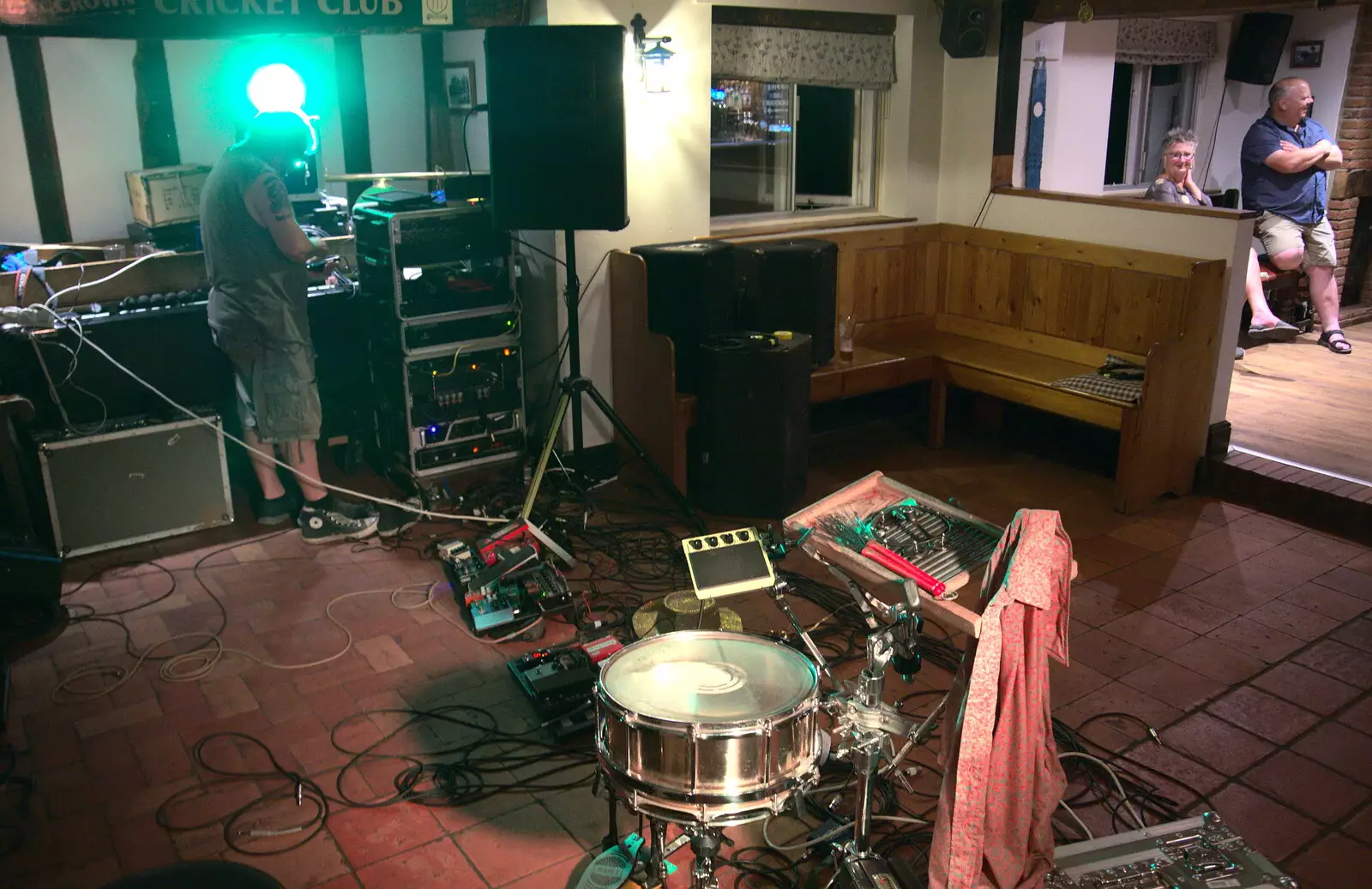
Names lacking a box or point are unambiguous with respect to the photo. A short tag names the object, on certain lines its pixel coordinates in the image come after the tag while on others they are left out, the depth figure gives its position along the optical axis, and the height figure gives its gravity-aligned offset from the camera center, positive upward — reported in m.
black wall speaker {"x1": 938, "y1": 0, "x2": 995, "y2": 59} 6.03 +0.50
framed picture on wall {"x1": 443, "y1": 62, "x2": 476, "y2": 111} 5.85 +0.21
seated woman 6.57 -0.32
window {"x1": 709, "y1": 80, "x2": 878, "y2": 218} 6.00 -0.14
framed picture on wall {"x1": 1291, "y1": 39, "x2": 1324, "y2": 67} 7.99 +0.45
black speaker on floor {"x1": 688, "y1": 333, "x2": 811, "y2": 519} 4.95 -1.31
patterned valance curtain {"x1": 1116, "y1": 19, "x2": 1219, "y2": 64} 7.61 +0.52
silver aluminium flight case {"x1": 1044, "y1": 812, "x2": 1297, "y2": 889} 2.68 -1.78
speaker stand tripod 4.88 -1.16
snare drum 2.22 -1.20
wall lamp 5.20 +0.30
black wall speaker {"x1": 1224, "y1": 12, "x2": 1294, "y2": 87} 8.03 +0.50
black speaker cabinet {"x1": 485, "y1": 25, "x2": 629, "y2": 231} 4.53 -0.01
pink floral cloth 2.26 -1.19
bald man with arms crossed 7.09 -0.45
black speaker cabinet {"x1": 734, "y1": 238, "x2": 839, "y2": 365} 5.38 -0.77
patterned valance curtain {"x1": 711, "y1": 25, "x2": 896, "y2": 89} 5.68 +0.34
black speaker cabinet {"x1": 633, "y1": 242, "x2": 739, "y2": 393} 5.09 -0.77
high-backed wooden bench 5.14 -1.08
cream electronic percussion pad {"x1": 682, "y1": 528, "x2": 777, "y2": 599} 2.66 -1.04
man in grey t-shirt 4.48 -0.73
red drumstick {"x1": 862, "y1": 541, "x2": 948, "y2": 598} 2.54 -1.01
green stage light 5.81 +0.20
